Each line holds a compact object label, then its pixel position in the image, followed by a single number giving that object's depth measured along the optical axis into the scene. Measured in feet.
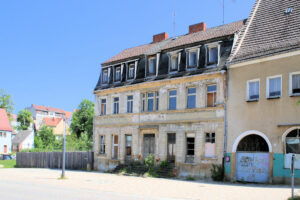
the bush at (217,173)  85.05
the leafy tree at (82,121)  247.70
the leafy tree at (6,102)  262.67
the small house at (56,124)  371.41
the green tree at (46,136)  295.81
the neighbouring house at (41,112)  438.81
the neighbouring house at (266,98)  74.54
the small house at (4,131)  252.01
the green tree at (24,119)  341.82
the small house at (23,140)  326.36
